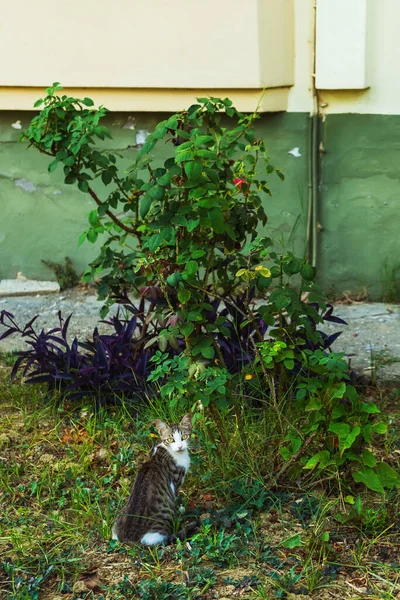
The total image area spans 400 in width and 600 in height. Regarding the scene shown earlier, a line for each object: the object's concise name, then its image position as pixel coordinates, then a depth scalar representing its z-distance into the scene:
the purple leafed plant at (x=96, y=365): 4.38
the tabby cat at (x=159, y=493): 3.36
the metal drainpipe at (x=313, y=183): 5.70
